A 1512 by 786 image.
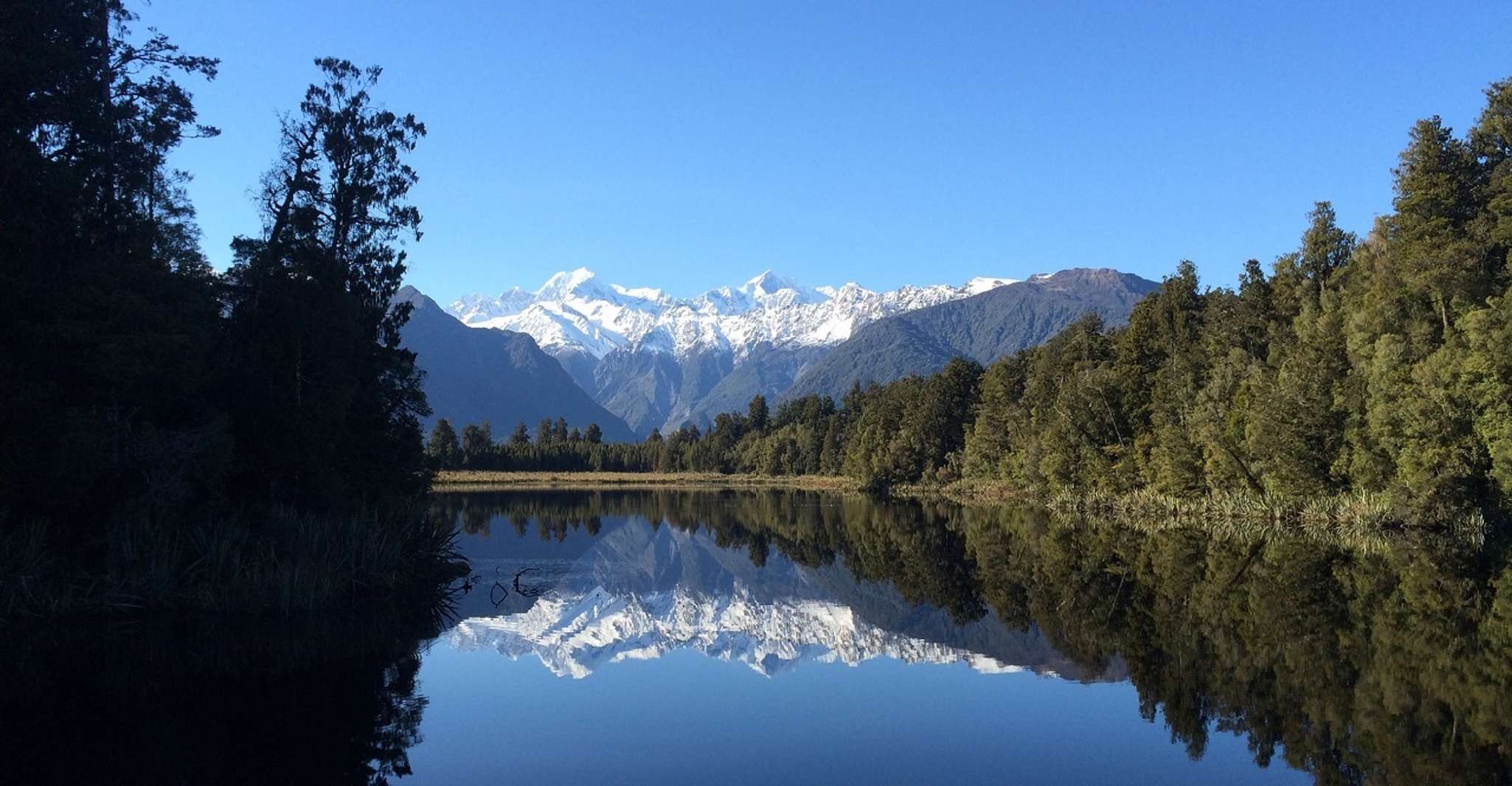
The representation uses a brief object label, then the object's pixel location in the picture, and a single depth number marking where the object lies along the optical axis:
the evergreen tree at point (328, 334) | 29.56
